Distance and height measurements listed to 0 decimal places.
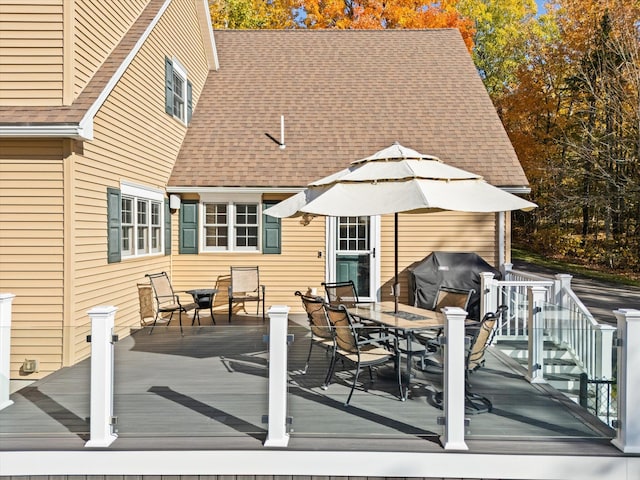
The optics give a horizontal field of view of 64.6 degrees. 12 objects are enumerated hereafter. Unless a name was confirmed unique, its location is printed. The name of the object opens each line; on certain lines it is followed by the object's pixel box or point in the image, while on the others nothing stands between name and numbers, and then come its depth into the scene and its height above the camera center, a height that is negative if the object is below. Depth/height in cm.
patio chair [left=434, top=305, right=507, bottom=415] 416 -105
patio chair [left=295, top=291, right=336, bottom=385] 442 -93
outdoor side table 882 -114
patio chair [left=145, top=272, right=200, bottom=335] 836 -100
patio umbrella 480 +46
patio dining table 489 -90
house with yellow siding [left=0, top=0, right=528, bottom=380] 638 +155
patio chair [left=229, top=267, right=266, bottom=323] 983 -91
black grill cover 927 -71
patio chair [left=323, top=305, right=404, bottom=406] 462 -110
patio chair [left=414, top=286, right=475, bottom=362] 519 -81
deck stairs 471 -127
